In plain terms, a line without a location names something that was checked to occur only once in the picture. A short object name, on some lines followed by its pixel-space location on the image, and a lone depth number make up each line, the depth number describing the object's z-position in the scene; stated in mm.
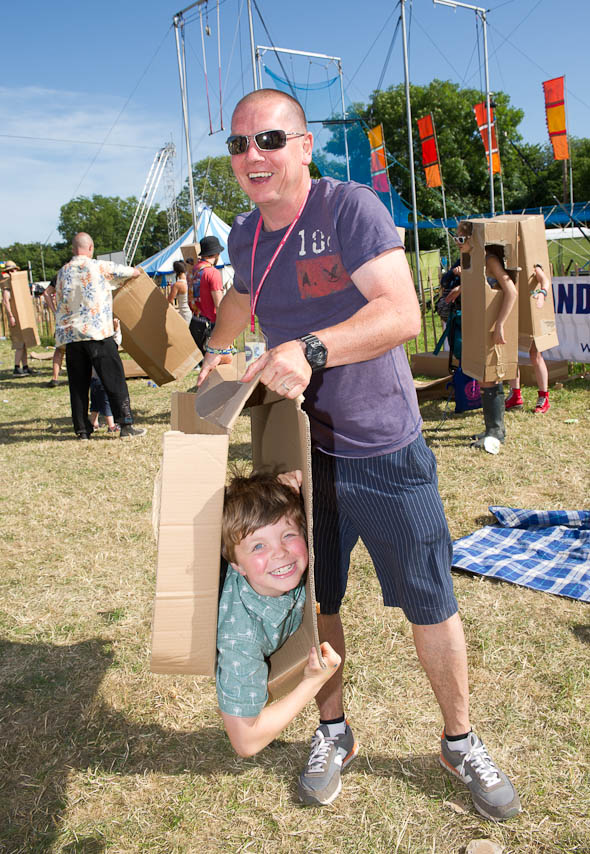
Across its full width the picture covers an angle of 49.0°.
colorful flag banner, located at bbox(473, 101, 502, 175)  18922
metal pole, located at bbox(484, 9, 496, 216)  19400
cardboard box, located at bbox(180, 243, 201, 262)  10141
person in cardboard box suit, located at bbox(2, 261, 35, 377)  11785
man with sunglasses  1597
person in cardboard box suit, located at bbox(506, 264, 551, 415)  6004
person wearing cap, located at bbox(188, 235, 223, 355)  8094
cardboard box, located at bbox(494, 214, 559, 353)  5926
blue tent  24481
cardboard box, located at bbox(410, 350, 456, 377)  8336
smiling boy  1577
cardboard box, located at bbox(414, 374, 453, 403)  7441
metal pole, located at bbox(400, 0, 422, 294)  15984
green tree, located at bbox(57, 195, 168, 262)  102000
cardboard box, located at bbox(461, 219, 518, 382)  5527
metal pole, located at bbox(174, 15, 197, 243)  17875
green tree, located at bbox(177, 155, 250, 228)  79844
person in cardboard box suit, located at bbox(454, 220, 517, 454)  5512
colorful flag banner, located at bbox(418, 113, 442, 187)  18891
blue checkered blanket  3393
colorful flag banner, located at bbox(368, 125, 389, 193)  17375
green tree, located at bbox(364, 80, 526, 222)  43031
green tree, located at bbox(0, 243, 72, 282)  106975
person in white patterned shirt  6832
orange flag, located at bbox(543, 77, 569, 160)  16281
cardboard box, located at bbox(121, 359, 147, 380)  10664
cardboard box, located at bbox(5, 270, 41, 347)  11695
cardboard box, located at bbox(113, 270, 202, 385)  5738
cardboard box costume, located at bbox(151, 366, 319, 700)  1410
